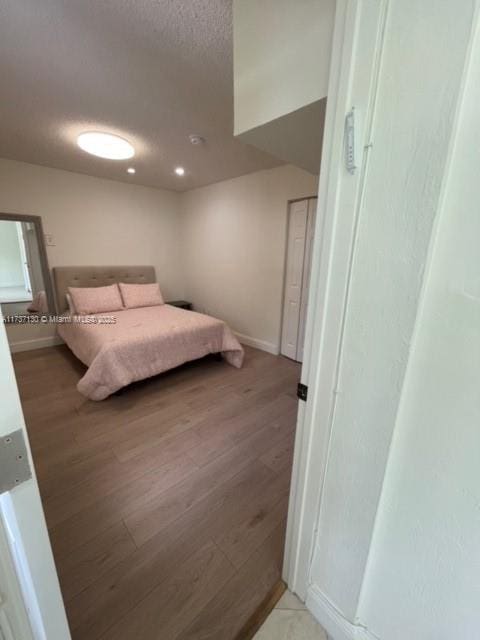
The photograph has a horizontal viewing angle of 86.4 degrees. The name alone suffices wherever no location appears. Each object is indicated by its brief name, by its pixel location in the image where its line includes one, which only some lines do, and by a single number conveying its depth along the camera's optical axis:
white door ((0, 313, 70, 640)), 0.45
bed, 2.33
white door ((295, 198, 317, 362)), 3.00
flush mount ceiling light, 2.18
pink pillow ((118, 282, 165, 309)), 3.76
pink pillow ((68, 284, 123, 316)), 3.34
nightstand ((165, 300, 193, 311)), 4.55
